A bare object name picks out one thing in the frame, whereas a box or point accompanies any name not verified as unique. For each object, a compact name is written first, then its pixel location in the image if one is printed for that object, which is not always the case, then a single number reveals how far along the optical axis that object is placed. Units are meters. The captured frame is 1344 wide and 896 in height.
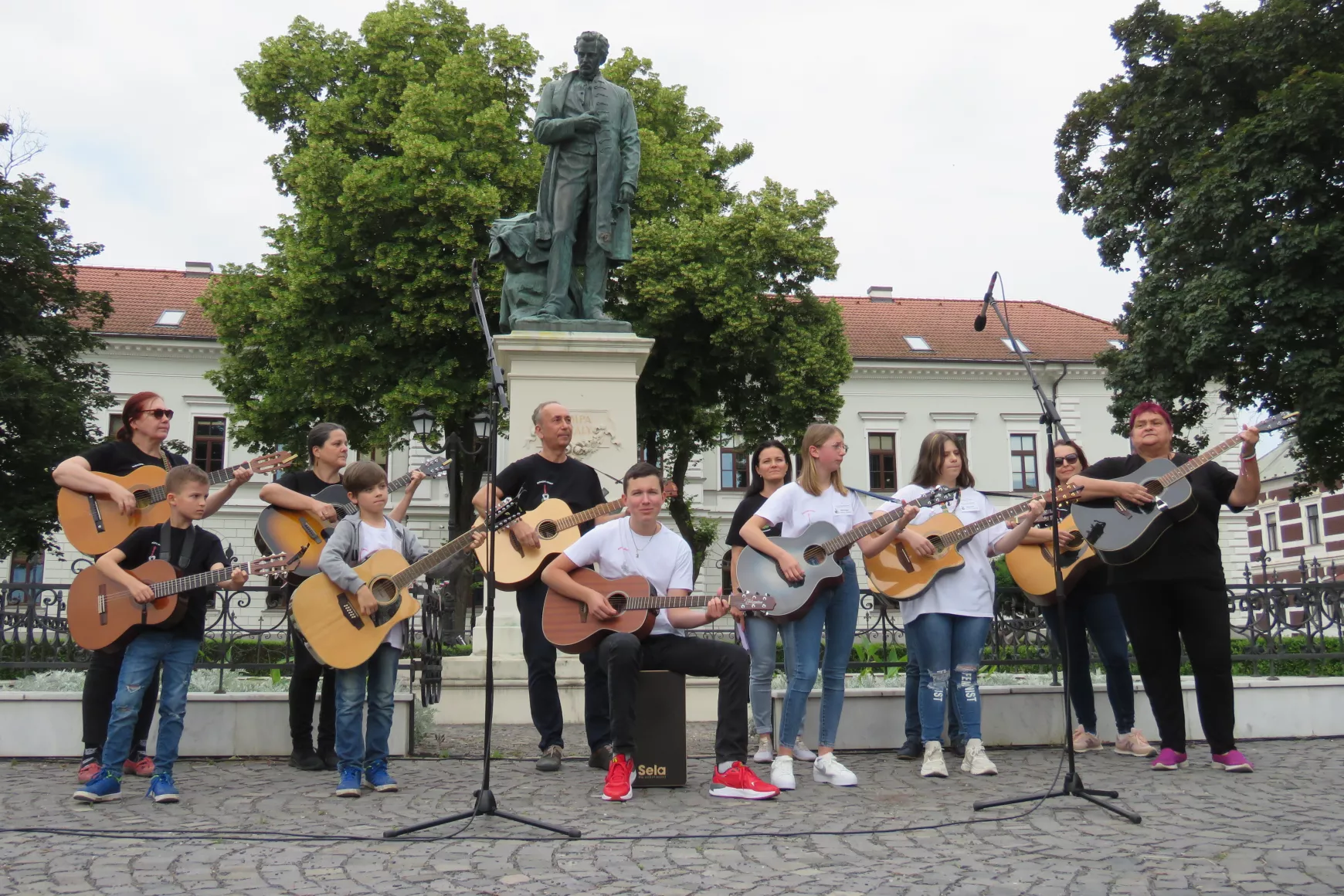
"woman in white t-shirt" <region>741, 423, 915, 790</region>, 6.32
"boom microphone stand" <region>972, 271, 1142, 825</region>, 5.32
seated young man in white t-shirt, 5.82
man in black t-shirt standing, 6.69
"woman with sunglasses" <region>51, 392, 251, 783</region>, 6.25
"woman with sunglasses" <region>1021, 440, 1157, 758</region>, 7.13
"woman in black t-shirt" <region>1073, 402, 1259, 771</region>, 6.45
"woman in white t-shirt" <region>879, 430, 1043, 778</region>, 6.52
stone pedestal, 9.91
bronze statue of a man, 10.57
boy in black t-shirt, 5.82
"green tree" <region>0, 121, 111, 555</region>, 23.86
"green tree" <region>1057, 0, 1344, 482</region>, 20.94
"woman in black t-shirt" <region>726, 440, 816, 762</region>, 6.43
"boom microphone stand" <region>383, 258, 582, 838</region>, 4.88
